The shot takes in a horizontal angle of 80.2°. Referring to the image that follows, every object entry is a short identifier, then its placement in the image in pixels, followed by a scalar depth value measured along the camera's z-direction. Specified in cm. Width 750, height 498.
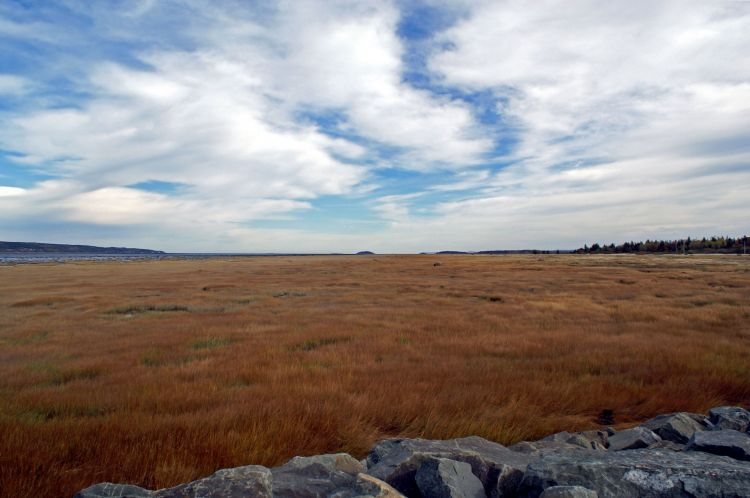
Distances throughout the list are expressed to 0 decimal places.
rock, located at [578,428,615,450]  650
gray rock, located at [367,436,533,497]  455
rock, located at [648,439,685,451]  577
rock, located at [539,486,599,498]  365
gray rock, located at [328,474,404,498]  389
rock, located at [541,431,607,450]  630
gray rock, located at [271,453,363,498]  423
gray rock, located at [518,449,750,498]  406
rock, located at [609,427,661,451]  602
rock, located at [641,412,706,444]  642
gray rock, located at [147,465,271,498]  395
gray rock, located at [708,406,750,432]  670
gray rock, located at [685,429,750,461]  518
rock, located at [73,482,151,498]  398
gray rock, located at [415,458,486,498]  404
